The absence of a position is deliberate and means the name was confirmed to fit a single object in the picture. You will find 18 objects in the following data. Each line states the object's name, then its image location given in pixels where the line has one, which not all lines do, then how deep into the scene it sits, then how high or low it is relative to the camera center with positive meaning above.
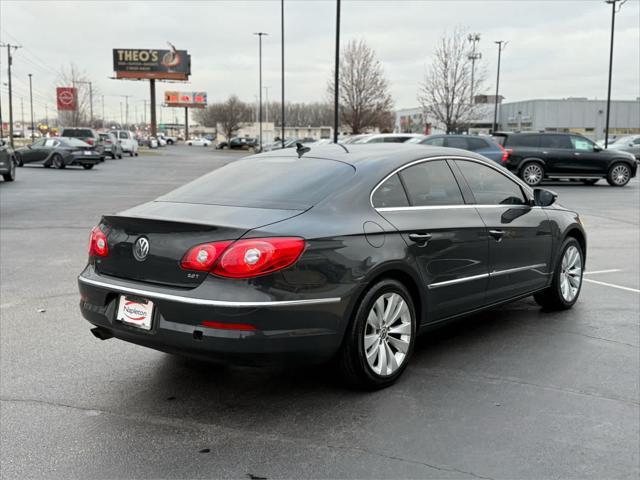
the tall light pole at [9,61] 59.60 +6.72
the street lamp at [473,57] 45.56 +5.90
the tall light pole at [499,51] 61.78 +8.62
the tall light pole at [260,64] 65.50 +7.51
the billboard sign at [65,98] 76.44 +4.61
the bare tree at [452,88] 45.18 +3.81
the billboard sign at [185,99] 144.61 +8.81
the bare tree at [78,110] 83.44 +3.85
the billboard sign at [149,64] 93.56 +10.49
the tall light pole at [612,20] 38.83 +7.28
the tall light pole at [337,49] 25.35 +3.56
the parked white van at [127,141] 52.72 -0.09
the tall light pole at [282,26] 46.01 +7.87
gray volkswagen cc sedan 3.78 -0.71
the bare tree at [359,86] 45.69 +3.87
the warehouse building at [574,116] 82.62 +3.74
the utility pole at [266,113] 149.62 +6.35
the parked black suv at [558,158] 22.17 -0.37
